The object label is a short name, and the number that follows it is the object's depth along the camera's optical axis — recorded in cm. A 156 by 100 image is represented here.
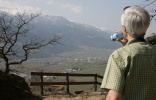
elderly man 159
